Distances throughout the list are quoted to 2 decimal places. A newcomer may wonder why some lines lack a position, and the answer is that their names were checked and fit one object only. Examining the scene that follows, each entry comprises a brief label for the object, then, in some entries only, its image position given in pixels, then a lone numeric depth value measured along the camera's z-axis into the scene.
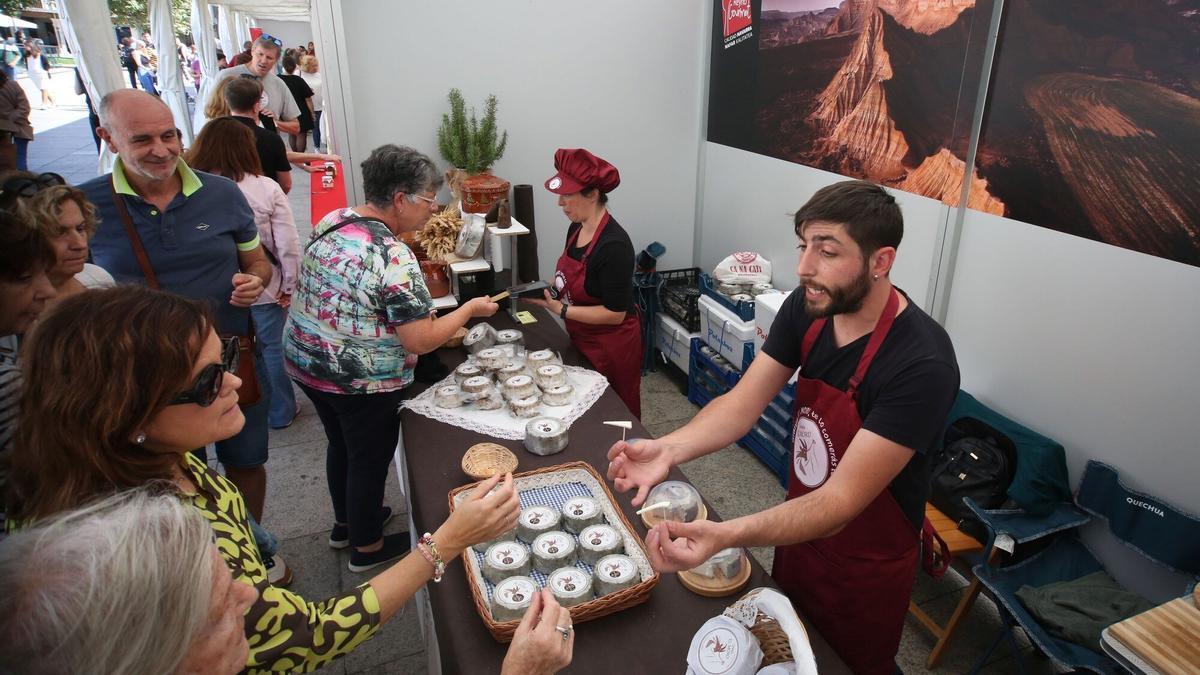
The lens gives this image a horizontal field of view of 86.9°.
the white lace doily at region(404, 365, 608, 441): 2.51
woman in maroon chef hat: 2.99
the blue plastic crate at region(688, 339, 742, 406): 4.19
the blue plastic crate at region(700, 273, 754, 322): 4.03
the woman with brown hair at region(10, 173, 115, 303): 1.88
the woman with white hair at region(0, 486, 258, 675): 0.79
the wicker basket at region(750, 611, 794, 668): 1.39
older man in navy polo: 2.29
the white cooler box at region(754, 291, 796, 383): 3.74
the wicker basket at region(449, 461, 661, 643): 1.51
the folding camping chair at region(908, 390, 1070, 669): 2.58
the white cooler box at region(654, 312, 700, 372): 4.73
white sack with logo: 4.30
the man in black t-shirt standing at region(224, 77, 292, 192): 4.19
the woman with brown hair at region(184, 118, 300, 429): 3.28
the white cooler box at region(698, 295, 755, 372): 3.97
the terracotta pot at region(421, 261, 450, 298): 3.51
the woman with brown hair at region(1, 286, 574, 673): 1.09
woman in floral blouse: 2.30
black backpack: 2.70
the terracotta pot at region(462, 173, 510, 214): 4.06
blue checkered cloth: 2.03
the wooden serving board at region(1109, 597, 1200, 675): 1.55
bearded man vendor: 1.55
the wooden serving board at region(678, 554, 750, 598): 1.66
